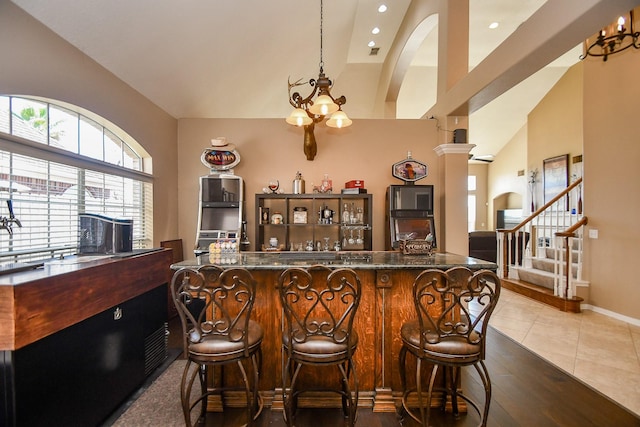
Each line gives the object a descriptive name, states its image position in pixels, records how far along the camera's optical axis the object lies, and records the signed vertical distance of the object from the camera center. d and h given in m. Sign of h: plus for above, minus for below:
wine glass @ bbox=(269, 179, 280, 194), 4.11 +0.40
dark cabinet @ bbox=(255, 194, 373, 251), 4.07 -0.12
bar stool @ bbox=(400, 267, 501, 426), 1.64 -0.76
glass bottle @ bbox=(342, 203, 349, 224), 4.16 -0.04
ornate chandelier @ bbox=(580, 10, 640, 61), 3.45 +2.28
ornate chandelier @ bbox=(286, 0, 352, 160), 2.75 +1.07
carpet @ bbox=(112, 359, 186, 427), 1.98 -1.43
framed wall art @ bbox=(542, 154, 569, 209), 7.98 +1.13
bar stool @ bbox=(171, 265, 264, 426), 1.67 -0.75
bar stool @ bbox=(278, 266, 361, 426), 1.65 -0.76
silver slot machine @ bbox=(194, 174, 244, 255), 3.90 +0.07
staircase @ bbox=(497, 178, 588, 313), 4.36 -0.91
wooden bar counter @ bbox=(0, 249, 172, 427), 1.40 -0.76
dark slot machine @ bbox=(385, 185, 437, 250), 4.03 +0.03
